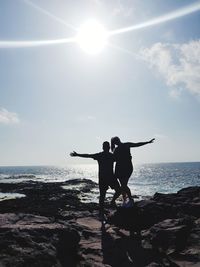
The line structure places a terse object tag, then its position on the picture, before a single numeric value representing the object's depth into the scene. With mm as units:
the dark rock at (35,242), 2955
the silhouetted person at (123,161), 6157
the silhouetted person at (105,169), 6103
